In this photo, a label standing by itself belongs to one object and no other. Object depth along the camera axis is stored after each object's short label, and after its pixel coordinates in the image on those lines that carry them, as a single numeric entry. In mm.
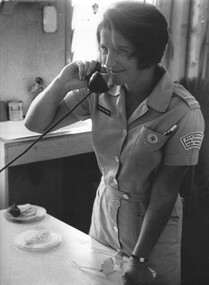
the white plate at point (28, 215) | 1769
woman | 1428
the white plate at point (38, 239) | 1557
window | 3420
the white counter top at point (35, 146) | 2674
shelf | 2984
